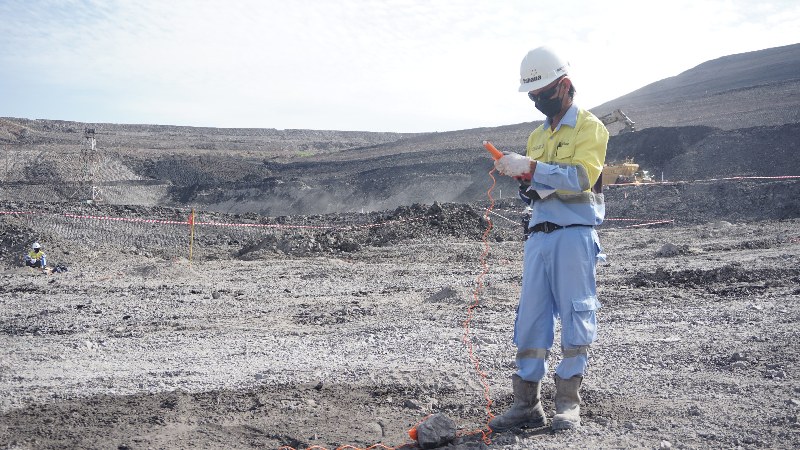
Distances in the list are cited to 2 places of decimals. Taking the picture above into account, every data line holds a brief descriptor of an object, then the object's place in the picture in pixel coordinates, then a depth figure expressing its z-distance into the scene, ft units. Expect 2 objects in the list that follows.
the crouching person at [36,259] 46.06
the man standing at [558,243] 13.96
